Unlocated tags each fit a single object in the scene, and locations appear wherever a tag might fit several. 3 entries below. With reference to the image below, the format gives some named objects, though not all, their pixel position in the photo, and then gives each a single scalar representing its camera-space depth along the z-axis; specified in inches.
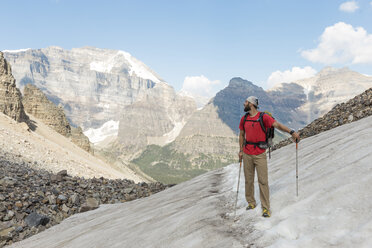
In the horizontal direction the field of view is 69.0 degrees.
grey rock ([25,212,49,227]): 527.5
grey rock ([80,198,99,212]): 620.4
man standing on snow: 308.5
